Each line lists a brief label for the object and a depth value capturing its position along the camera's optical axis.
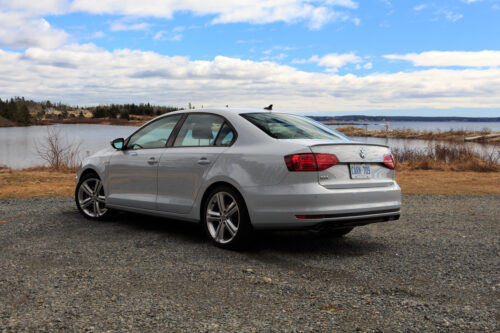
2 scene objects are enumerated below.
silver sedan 5.28
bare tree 21.75
